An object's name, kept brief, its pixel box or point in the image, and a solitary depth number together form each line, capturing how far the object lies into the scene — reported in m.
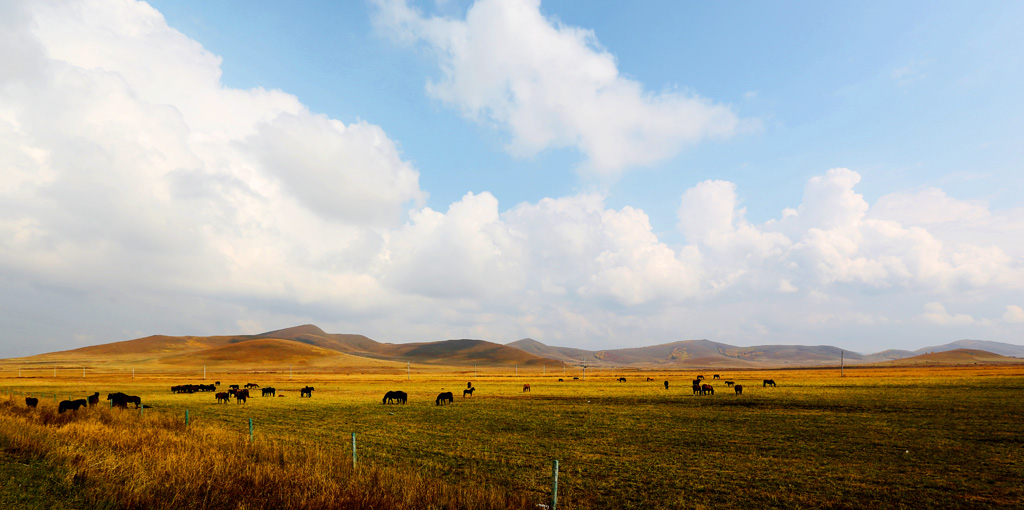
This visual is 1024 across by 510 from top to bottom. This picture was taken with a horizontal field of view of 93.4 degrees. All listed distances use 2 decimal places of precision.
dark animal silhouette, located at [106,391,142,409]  37.25
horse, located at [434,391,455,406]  44.13
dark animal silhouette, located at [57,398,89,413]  28.43
